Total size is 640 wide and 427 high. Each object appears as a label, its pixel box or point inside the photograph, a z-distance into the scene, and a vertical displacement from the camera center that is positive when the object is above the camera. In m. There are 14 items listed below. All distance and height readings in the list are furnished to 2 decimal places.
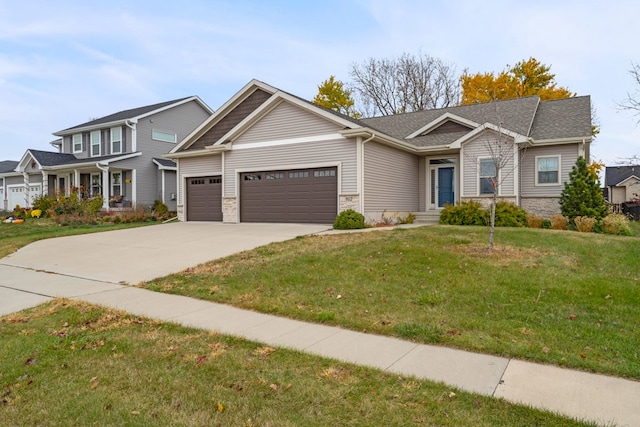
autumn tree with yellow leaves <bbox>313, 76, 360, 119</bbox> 33.22 +8.93
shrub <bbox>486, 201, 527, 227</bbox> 13.94 -0.50
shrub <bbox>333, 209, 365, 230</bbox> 13.51 -0.61
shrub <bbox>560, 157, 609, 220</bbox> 14.00 +0.18
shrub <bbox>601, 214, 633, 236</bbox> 12.96 -0.82
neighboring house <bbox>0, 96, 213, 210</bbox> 24.75 +2.95
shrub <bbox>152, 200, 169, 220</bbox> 21.64 -0.39
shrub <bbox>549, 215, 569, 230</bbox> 13.82 -0.75
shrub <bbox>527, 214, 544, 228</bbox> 14.44 -0.74
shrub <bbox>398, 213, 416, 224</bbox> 16.27 -0.70
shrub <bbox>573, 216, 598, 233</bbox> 12.96 -0.75
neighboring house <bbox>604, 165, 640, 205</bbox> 40.12 +1.74
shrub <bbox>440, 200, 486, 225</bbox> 14.24 -0.45
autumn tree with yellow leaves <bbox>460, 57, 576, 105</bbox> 29.70 +8.87
